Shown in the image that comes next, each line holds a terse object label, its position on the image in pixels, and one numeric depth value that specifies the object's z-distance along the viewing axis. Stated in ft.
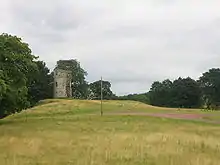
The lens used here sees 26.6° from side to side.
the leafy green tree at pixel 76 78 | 445.37
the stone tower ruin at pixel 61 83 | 354.95
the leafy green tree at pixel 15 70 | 139.44
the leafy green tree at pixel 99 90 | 472.03
